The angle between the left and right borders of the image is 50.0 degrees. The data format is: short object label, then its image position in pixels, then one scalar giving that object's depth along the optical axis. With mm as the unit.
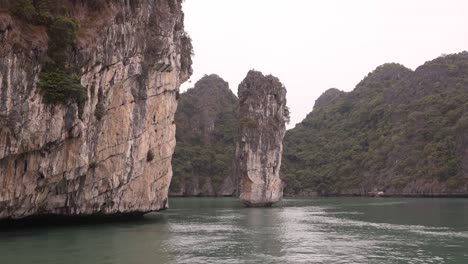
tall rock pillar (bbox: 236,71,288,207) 68000
